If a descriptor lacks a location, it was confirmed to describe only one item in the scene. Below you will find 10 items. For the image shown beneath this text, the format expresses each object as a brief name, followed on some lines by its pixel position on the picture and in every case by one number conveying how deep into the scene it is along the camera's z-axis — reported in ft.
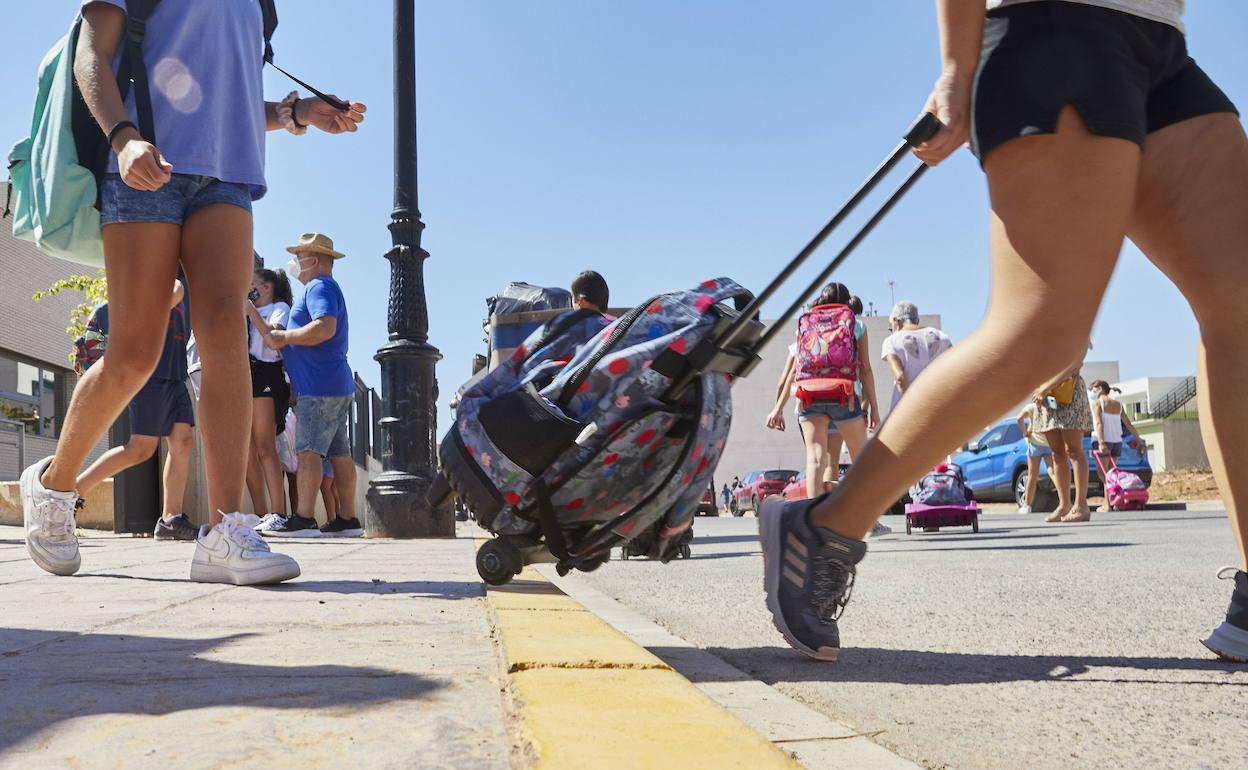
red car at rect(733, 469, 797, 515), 101.81
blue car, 63.62
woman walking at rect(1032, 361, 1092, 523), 31.60
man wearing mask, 25.55
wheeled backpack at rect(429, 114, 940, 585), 8.77
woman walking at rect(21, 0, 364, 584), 11.72
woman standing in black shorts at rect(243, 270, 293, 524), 26.20
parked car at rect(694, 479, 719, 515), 88.38
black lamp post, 25.55
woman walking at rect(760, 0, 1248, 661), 7.38
